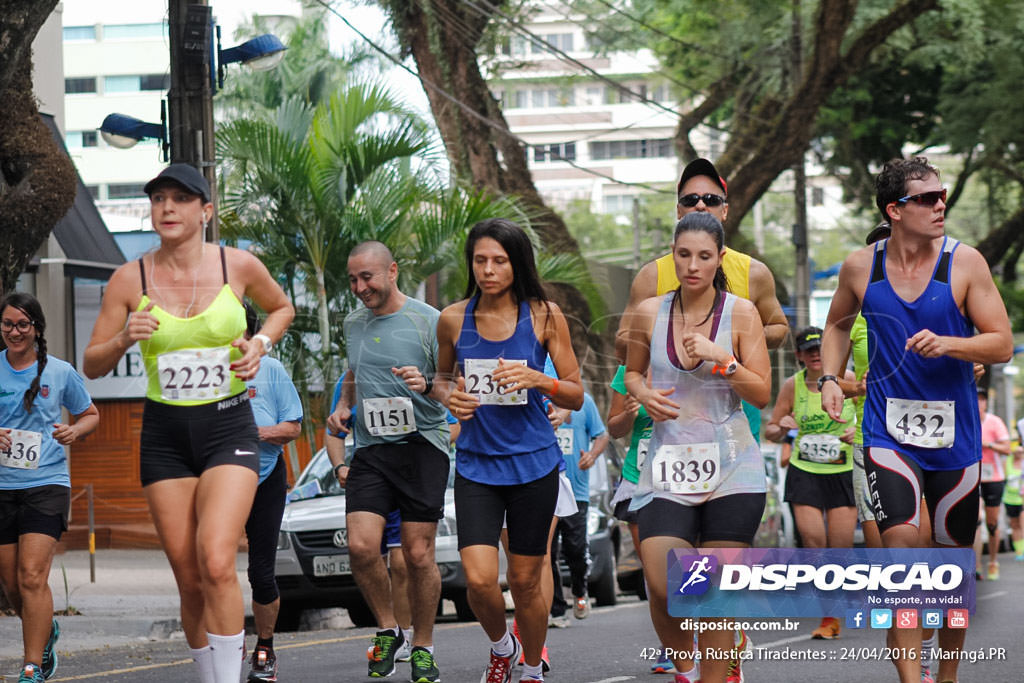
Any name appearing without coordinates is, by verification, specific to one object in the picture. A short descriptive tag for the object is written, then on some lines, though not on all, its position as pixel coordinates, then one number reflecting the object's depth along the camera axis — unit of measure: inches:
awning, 765.3
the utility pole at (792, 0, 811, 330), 1058.1
